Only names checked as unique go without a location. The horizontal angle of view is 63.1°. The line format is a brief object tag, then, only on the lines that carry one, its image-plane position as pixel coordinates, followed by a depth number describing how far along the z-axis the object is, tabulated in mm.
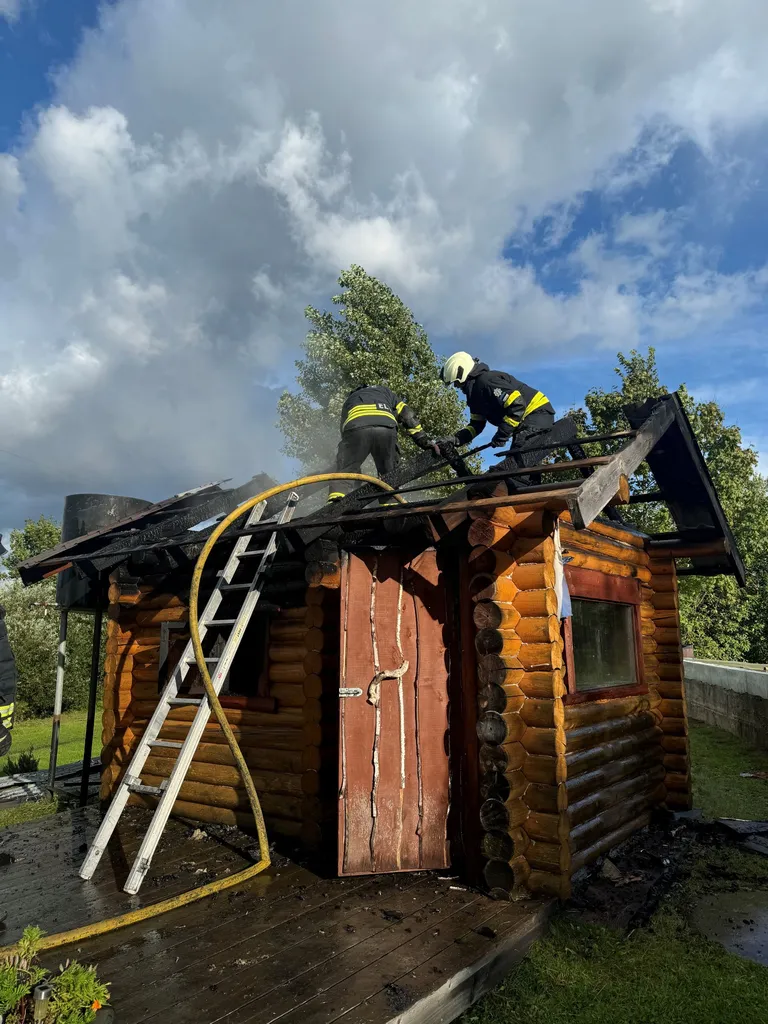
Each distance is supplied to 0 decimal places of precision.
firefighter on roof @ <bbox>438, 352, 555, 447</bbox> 7129
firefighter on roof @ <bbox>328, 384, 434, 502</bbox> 7691
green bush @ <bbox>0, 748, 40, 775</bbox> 11016
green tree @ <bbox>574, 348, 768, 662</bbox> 17266
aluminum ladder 4805
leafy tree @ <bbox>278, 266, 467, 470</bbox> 18250
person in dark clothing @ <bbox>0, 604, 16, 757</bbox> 5293
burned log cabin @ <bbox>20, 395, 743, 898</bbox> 4863
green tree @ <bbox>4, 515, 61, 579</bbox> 30391
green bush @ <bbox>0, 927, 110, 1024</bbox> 2682
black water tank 8984
